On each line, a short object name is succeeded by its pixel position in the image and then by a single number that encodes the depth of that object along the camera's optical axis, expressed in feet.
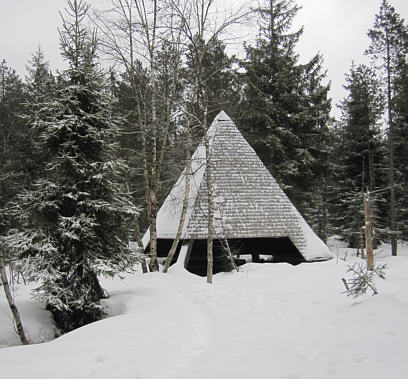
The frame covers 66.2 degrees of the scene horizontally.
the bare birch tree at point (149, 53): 35.60
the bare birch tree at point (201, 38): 30.25
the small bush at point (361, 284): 17.85
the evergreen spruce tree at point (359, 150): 70.54
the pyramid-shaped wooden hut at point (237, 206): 37.06
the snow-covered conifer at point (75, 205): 21.85
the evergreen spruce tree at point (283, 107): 60.29
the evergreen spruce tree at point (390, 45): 64.95
